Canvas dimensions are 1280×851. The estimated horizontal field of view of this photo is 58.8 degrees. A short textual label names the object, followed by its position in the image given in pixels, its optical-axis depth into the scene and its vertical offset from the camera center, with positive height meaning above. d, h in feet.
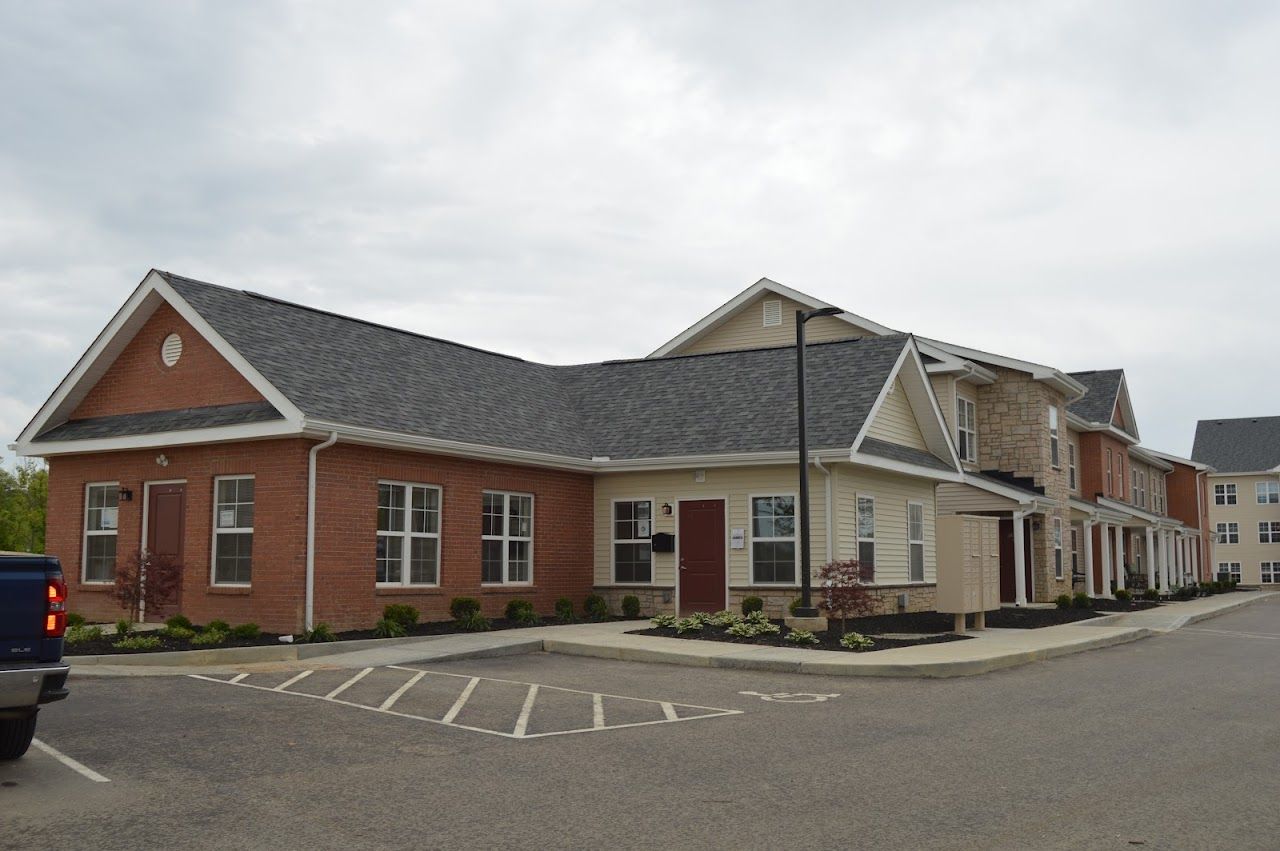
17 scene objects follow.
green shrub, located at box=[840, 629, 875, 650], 56.39 -5.05
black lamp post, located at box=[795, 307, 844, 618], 61.21 +2.19
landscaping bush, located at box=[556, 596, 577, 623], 72.43 -4.48
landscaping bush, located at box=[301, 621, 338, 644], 55.08 -4.60
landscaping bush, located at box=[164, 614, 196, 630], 56.80 -4.10
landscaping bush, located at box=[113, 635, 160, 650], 51.62 -4.69
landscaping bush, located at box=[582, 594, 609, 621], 74.18 -4.41
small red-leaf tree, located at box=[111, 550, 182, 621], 57.92 -2.06
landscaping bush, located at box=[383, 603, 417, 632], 60.13 -3.92
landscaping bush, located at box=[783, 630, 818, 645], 57.79 -4.94
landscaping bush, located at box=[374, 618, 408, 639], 58.54 -4.59
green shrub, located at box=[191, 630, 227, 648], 52.95 -4.60
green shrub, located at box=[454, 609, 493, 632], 63.77 -4.64
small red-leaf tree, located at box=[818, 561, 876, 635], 61.67 -2.67
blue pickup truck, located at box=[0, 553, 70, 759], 26.50 -2.21
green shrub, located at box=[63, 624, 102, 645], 53.01 -4.43
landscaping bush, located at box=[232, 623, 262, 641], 54.54 -4.36
